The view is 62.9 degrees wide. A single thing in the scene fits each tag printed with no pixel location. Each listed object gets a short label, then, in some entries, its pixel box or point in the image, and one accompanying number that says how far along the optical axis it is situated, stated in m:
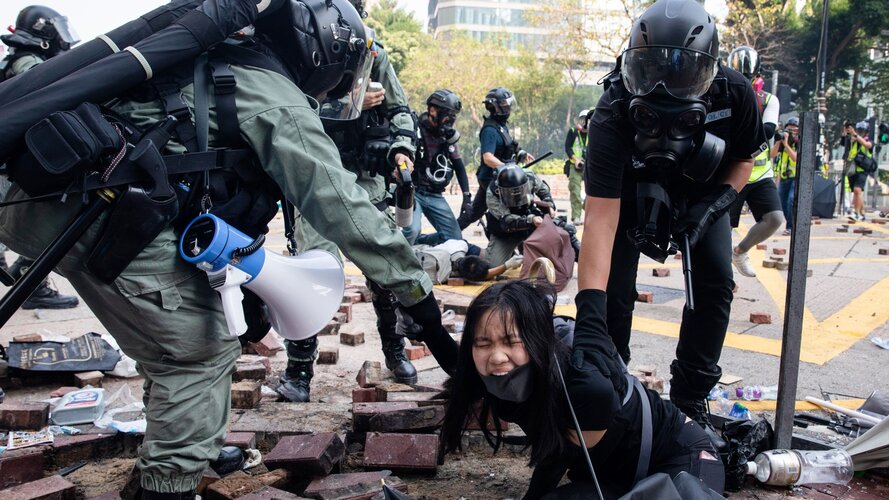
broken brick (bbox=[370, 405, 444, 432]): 3.16
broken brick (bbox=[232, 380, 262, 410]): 3.66
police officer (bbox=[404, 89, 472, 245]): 7.38
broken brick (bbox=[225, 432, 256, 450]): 3.08
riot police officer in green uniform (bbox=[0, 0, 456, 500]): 2.20
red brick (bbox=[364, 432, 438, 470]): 2.92
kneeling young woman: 2.25
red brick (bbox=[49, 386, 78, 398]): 3.81
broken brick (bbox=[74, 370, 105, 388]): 4.00
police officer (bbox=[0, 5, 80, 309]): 5.24
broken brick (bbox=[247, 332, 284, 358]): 4.73
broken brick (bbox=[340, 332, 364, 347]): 5.08
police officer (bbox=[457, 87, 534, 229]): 8.49
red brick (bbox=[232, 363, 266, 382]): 3.98
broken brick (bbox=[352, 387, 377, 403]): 3.52
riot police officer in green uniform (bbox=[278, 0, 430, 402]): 4.14
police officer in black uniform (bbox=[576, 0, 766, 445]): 2.66
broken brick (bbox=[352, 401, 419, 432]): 3.23
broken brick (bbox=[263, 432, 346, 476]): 2.78
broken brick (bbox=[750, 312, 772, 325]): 5.70
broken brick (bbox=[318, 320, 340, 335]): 5.30
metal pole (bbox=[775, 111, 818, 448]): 2.71
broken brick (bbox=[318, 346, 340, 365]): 4.59
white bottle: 2.80
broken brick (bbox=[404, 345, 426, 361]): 4.62
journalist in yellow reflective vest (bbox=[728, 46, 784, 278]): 6.20
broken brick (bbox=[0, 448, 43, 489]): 2.84
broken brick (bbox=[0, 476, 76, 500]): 2.58
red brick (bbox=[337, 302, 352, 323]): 5.78
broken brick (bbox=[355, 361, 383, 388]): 3.76
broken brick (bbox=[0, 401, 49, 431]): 3.38
